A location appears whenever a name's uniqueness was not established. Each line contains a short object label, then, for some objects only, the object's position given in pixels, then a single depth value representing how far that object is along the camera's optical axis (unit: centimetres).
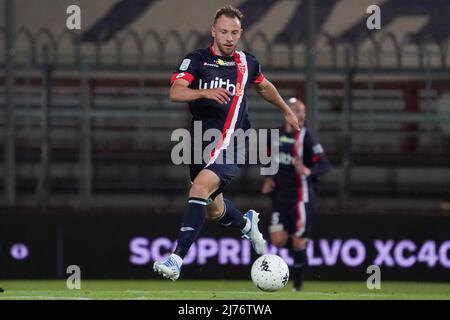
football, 1031
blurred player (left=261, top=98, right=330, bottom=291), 1359
